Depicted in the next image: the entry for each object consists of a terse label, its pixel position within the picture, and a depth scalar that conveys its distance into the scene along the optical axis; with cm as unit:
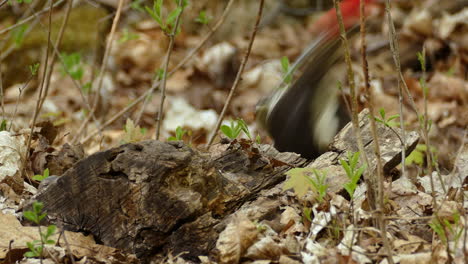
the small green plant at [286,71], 596
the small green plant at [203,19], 587
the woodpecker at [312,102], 563
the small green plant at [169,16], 478
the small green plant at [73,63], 688
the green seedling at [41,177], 464
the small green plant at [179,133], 509
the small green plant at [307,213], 382
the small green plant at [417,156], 587
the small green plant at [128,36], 698
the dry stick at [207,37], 619
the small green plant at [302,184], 377
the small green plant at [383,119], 453
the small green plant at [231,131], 479
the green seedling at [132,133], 588
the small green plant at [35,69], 496
